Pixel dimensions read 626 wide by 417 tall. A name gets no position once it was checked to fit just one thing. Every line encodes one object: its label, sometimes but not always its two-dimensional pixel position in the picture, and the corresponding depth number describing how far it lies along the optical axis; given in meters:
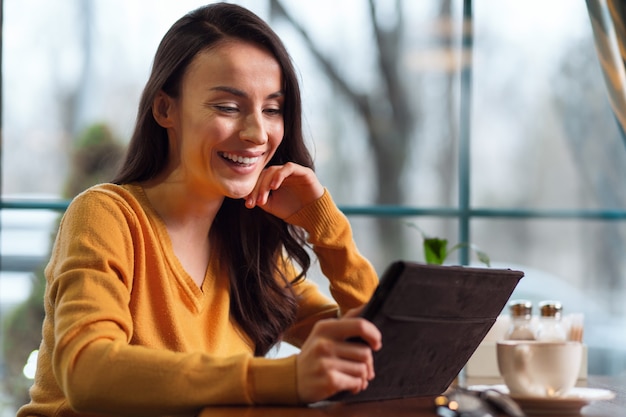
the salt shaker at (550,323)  2.33
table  1.90
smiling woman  2.09
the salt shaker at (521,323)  2.36
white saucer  2.00
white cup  2.01
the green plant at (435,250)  3.03
